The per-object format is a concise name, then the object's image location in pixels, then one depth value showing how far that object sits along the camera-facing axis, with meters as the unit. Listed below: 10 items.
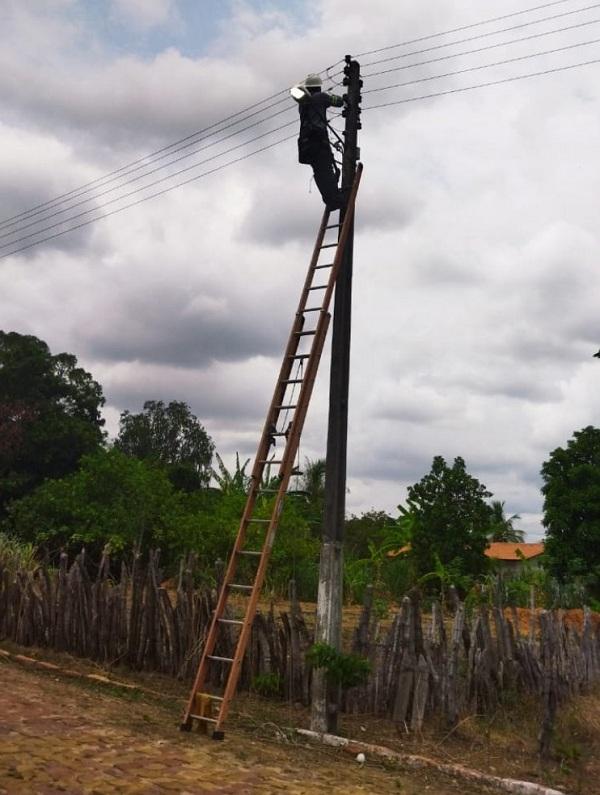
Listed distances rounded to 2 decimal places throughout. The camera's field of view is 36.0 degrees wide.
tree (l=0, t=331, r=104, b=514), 28.64
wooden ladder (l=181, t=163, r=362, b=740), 7.16
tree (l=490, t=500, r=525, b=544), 43.24
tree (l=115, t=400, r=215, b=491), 41.59
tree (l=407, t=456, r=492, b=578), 18.33
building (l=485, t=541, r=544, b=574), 38.50
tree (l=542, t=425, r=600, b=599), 18.53
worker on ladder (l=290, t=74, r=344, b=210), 8.48
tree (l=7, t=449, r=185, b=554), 18.92
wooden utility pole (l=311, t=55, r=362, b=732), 7.82
